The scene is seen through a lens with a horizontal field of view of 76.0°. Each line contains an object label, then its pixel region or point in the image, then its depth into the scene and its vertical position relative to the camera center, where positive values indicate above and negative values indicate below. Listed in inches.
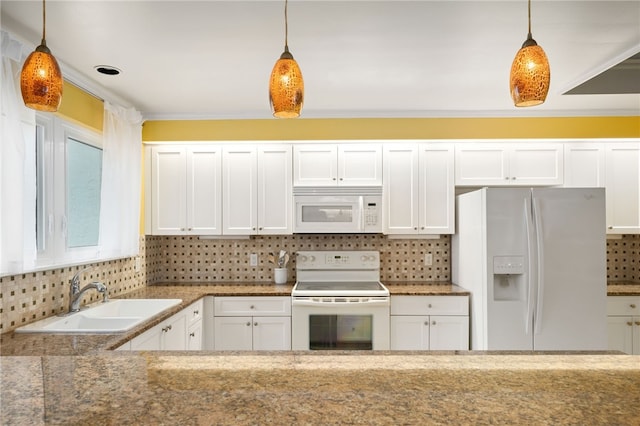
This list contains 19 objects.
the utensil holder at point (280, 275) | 150.7 -22.1
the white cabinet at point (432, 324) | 131.3 -34.8
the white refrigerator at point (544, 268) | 115.6 -15.0
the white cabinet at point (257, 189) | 143.9 +9.1
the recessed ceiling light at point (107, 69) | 100.9 +36.5
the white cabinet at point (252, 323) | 133.5 -35.3
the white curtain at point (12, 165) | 77.8 +9.6
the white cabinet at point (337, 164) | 142.8 +17.9
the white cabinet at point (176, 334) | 92.2 -30.5
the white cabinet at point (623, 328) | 132.6 -36.4
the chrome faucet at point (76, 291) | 98.9 -18.5
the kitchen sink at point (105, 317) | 83.9 -24.9
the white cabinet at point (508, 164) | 141.4 +18.0
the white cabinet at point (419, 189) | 142.9 +9.2
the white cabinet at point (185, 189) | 145.3 +9.2
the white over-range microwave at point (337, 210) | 140.3 +1.8
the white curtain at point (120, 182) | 117.8 +9.9
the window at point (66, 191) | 94.9 +5.9
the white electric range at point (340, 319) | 128.6 -32.8
